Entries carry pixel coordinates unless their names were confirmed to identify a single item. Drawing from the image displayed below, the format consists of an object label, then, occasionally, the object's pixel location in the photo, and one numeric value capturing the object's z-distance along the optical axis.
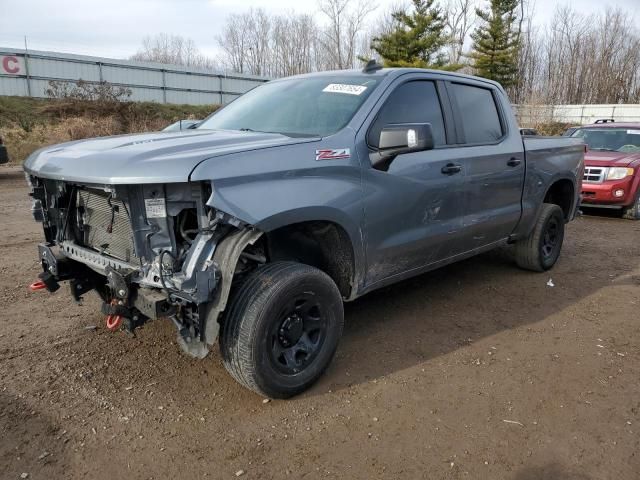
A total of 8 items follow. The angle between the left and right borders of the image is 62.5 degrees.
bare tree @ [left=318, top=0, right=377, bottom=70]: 46.91
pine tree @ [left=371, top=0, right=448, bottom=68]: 33.47
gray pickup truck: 2.68
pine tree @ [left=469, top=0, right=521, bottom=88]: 39.09
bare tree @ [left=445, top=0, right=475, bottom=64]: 45.06
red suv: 8.95
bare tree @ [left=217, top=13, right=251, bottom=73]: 55.94
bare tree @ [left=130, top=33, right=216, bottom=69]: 58.28
